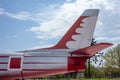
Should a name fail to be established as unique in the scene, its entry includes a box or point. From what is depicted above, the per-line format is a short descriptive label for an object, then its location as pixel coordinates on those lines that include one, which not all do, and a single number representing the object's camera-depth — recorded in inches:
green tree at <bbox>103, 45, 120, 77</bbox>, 2637.8
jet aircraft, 570.9
